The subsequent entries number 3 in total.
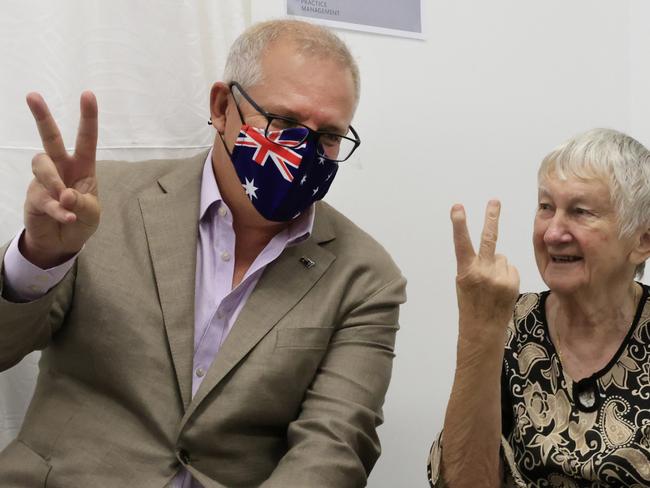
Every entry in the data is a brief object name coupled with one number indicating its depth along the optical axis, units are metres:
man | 1.52
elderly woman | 1.56
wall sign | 2.15
